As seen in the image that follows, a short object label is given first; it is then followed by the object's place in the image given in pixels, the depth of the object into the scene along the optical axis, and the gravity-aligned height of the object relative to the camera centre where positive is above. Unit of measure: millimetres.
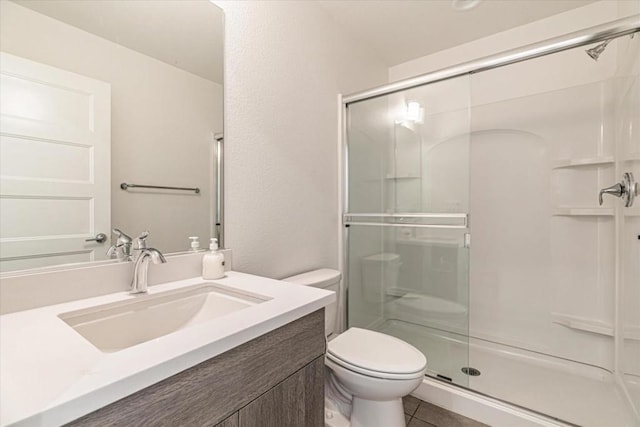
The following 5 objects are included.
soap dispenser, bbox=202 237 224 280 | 1113 -196
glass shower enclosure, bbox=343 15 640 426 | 1678 -100
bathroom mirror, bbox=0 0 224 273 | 802 +289
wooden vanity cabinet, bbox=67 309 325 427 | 506 -371
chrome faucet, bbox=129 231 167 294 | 915 -165
